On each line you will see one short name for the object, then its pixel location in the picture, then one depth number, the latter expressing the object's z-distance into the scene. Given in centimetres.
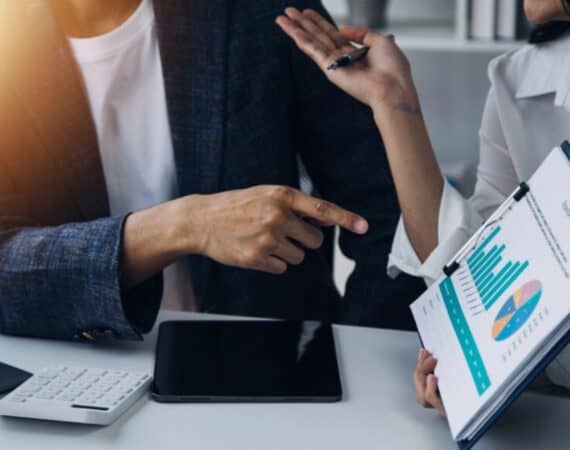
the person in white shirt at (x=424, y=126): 216
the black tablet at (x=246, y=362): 194
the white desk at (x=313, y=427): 183
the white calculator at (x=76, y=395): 186
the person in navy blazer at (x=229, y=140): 242
